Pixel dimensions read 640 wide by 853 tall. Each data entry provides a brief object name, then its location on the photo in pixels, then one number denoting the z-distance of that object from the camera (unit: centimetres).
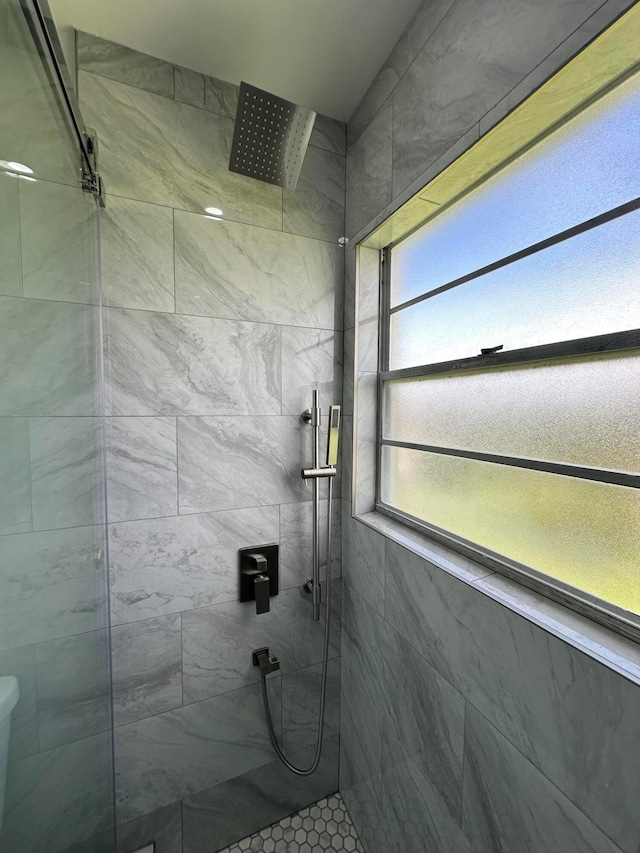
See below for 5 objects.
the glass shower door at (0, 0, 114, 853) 60
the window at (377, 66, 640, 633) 64
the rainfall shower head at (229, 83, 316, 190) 94
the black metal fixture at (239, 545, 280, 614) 119
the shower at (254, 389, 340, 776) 123
